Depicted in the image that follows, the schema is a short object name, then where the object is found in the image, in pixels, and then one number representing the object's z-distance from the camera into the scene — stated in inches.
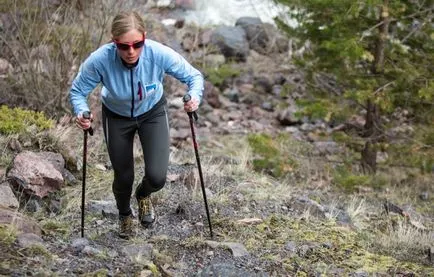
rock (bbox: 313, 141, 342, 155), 454.6
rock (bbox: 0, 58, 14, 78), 355.9
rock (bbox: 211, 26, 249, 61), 650.2
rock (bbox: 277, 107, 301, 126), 540.1
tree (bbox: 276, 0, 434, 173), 342.4
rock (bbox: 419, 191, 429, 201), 378.0
